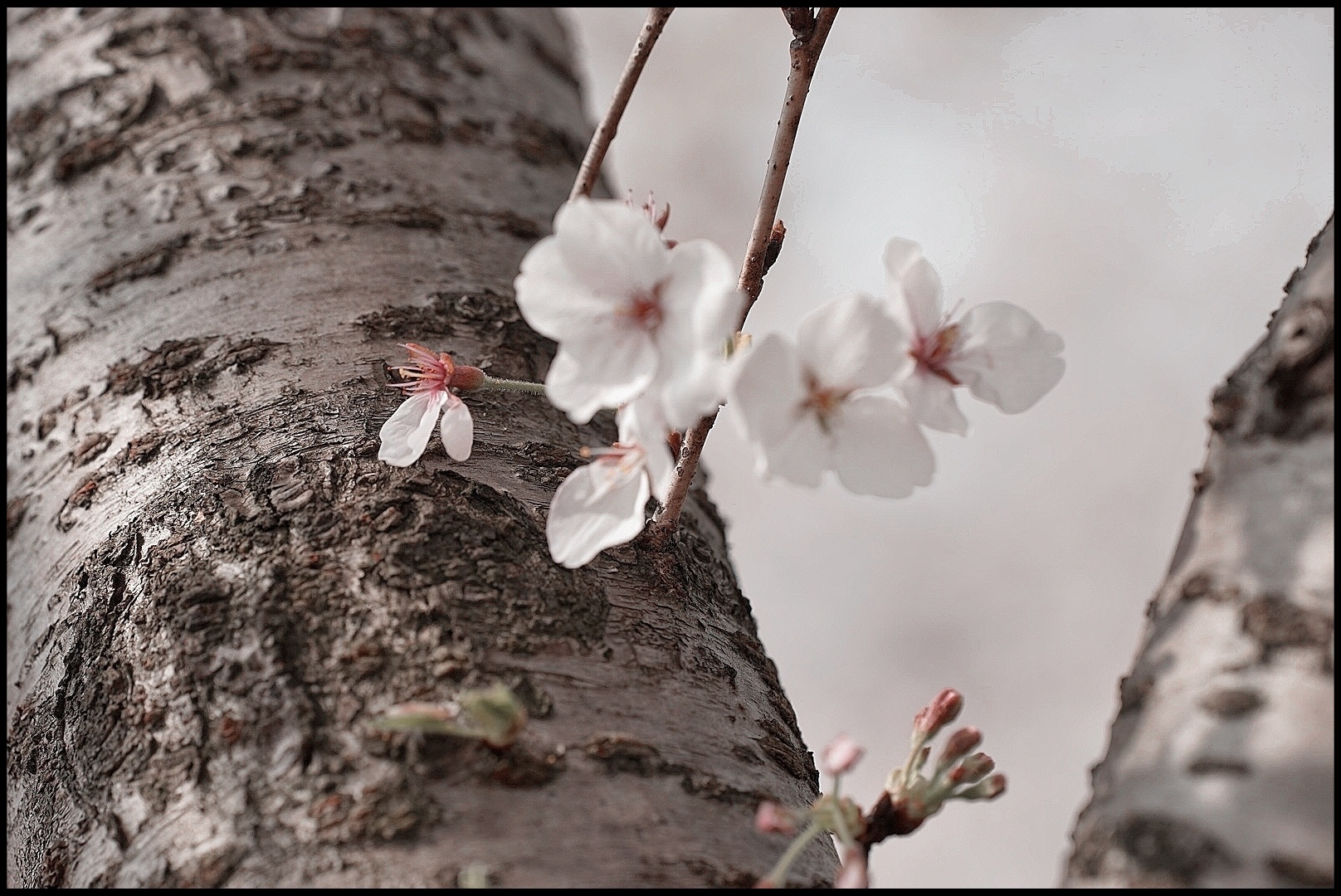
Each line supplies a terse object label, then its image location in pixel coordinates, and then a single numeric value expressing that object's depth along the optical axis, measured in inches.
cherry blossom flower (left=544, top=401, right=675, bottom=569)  18.3
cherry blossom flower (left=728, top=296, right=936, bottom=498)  17.3
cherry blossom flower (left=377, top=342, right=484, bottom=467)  19.1
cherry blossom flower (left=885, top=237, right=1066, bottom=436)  18.0
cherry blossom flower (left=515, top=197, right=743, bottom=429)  17.4
